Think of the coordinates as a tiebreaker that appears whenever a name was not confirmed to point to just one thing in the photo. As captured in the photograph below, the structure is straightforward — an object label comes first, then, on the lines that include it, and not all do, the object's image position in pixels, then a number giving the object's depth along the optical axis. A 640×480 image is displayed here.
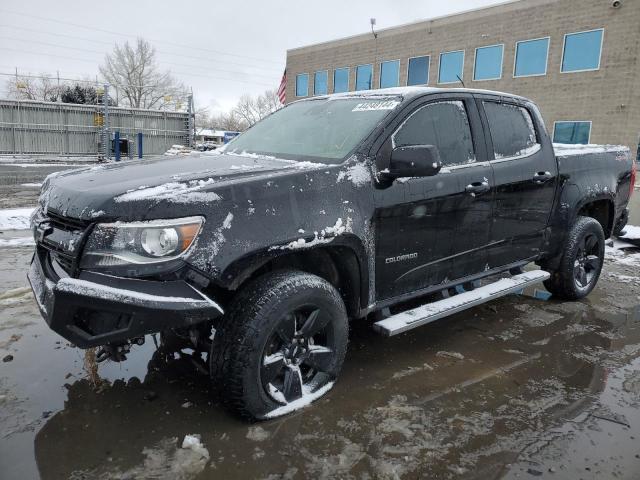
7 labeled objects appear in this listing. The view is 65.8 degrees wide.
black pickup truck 2.24
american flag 15.91
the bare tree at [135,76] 56.12
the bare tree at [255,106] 73.81
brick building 19.45
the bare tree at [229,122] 83.19
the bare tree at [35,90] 39.88
